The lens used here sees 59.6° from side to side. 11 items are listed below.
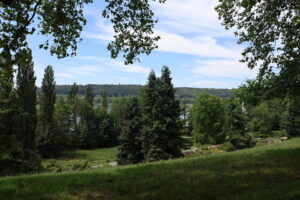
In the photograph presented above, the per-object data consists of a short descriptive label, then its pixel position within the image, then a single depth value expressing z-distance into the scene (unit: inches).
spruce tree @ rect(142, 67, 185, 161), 1305.4
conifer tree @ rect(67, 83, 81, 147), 3242.4
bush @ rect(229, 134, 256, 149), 1704.0
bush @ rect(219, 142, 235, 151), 1801.4
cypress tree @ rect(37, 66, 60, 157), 2428.6
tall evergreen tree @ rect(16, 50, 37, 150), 1787.6
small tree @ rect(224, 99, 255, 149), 1704.0
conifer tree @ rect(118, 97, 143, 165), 1517.0
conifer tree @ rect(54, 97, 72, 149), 2817.4
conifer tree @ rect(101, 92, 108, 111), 4685.0
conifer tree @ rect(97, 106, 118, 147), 3388.3
